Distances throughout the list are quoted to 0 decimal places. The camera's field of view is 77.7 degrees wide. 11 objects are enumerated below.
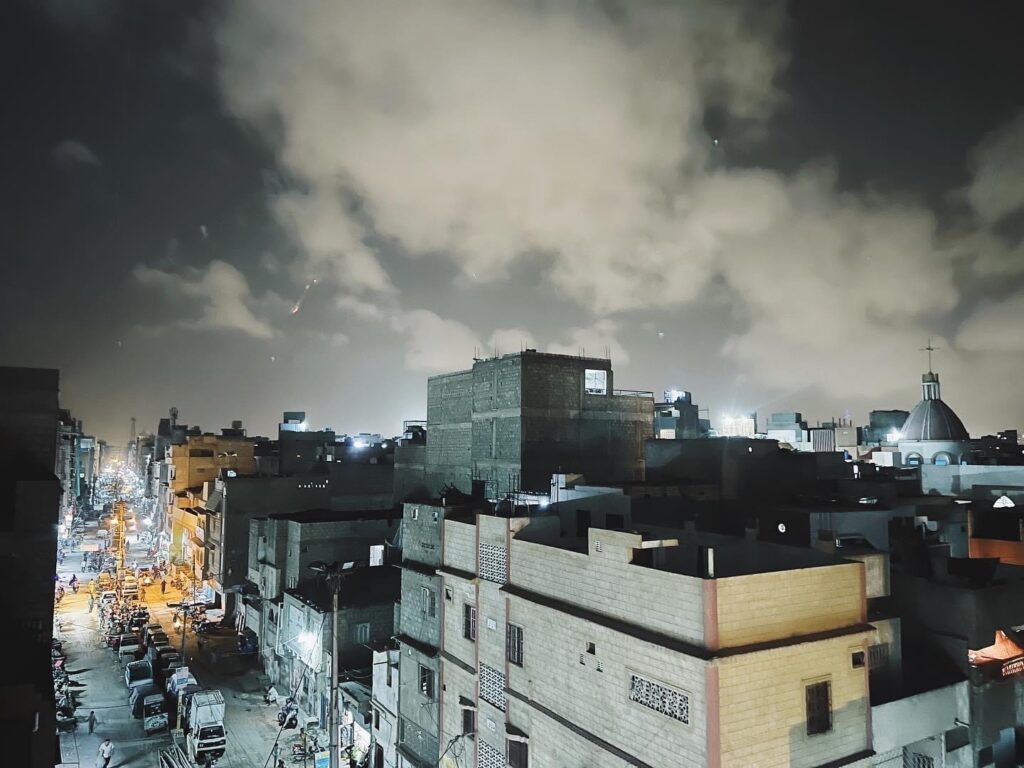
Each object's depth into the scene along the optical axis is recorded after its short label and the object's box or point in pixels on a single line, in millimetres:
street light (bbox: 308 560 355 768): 21859
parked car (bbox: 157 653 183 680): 44906
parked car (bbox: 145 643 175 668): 47719
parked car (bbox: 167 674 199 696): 40219
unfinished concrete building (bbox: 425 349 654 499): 52625
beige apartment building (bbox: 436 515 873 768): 16828
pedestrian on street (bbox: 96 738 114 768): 31953
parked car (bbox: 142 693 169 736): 37188
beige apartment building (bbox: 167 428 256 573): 81500
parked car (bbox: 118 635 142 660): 49094
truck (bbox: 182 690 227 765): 33000
